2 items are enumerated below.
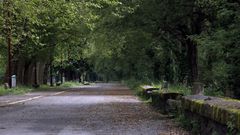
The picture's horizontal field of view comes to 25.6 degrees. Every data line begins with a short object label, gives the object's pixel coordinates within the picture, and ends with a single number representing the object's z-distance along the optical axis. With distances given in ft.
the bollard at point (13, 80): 147.98
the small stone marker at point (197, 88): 70.18
